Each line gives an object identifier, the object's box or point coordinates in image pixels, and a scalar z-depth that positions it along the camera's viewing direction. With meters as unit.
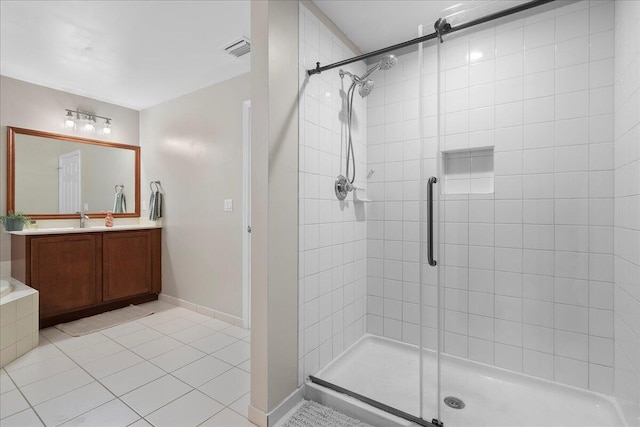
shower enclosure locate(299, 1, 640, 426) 1.70
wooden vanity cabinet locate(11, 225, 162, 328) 2.80
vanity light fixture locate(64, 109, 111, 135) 3.34
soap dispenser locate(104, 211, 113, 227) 3.60
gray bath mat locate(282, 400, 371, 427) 1.59
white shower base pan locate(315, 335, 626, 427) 1.59
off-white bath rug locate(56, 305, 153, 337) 2.84
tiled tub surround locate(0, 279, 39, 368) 2.18
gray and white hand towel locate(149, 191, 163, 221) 3.64
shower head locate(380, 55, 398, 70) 1.88
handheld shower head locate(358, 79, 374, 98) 2.21
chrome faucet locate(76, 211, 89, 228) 3.43
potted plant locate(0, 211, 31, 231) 2.84
